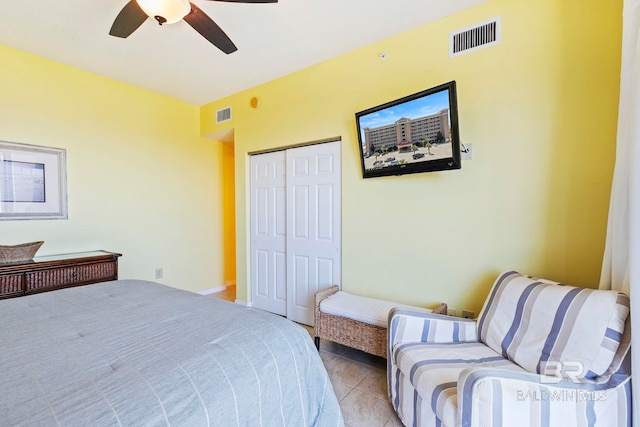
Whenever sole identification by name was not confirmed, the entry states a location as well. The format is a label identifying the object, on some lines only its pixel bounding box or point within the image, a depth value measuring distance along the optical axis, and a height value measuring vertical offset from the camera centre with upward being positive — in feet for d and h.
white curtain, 4.23 +0.66
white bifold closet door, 9.51 -0.60
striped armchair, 3.69 -2.42
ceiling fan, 5.29 +3.99
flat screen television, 6.18 +1.84
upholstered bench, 6.86 -2.83
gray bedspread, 2.56 -1.66
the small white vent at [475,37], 6.57 +4.11
